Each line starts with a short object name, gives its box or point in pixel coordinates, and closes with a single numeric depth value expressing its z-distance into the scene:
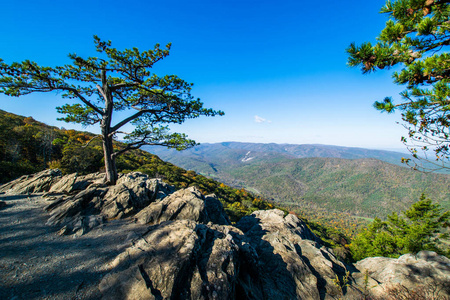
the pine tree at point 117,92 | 7.44
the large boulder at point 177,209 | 8.45
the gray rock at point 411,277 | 6.94
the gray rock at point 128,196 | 8.68
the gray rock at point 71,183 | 10.99
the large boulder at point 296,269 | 6.69
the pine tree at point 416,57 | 3.84
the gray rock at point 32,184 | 10.76
